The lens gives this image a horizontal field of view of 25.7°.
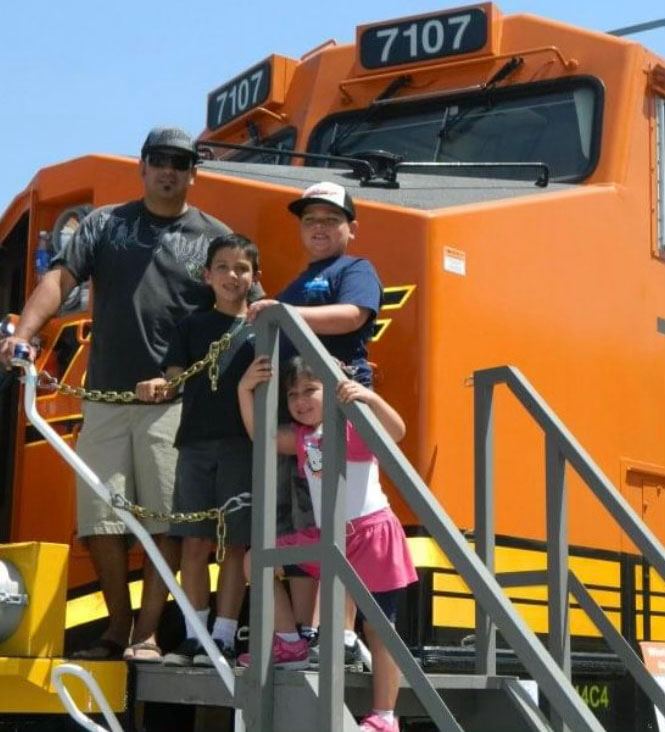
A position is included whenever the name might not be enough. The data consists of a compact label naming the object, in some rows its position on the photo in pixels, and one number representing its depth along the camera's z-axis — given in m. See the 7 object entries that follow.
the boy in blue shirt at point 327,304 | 3.89
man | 4.19
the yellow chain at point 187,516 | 3.89
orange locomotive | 4.49
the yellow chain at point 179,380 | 4.03
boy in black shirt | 4.00
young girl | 3.58
